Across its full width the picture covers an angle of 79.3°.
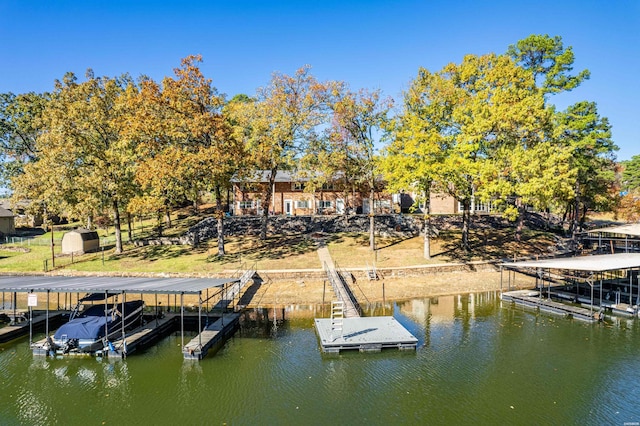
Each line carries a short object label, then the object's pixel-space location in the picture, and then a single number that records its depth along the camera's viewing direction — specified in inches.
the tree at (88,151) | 1408.7
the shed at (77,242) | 1593.3
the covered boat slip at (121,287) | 766.5
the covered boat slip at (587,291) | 995.3
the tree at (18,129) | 2178.9
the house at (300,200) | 2106.3
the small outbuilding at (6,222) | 2186.3
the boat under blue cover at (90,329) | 767.7
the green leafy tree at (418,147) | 1344.7
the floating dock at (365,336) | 765.3
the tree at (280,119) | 1449.3
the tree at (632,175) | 2648.1
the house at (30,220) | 2380.0
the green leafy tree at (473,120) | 1336.1
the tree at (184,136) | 1273.4
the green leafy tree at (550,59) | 1587.1
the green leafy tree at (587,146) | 1579.7
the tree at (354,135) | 1492.4
